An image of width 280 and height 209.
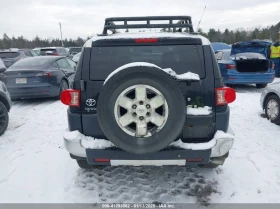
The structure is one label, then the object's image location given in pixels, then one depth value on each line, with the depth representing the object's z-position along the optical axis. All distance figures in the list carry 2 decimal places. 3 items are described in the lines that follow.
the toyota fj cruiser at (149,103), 2.57
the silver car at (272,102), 5.55
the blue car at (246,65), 8.91
